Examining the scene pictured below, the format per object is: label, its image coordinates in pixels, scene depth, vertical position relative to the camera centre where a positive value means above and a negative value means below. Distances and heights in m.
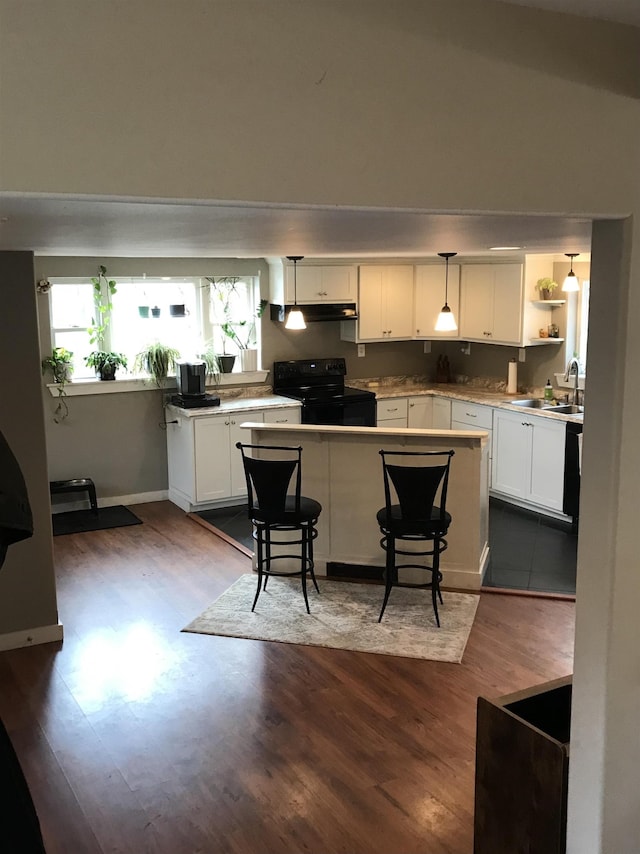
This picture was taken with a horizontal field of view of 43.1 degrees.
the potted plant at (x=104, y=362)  7.08 -0.30
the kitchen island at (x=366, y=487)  5.28 -1.07
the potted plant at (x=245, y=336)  7.72 -0.08
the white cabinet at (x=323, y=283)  7.55 +0.42
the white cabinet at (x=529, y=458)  6.68 -1.13
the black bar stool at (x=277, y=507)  4.86 -1.10
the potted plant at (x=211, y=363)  7.51 -0.33
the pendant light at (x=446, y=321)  6.73 +0.04
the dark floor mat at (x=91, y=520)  6.71 -1.62
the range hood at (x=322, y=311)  7.59 +0.15
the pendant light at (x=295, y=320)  7.12 +0.06
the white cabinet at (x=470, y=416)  7.39 -0.84
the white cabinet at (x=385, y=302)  7.98 +0.24
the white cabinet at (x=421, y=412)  8.07 -0.86
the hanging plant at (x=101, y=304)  7.01 +0.21
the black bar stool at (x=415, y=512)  4.68 -1.10
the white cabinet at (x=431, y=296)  8.01 +0.30
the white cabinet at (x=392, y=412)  7.94 -0.83
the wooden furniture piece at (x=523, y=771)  2.46 -1.41
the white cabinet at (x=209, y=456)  6.98 -1.12
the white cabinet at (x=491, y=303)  7.33 +0.21
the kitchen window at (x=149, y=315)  7.03 +0.11
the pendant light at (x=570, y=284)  6.73 +0.34
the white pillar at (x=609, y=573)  2.13 -0.67
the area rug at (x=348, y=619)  4.60 -1.76
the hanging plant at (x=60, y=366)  6.86 -0.32
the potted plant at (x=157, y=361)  7.22 -0.29
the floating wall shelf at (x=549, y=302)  7.23 +0.21
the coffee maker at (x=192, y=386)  7.05 -0.51
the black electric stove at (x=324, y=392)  7.58 -0.63
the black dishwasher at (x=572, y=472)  6.47 -1.17
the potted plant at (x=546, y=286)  7.21 +0.35
